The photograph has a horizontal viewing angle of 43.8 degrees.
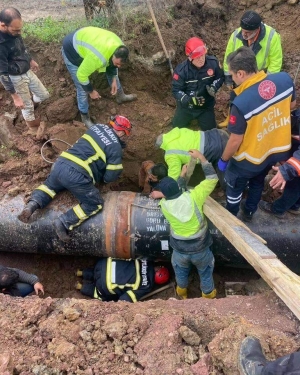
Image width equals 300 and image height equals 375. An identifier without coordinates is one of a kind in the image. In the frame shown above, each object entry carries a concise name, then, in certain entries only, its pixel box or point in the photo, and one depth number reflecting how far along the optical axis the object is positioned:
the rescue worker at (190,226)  4.07
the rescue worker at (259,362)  2.56
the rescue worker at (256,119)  3.63
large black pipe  4.81
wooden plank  3.13
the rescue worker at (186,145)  4.73
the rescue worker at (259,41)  4.62
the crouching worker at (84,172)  4.69
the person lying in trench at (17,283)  4.52
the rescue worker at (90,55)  5.07
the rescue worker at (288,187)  3.67
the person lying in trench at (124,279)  5.04
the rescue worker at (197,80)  5.04
